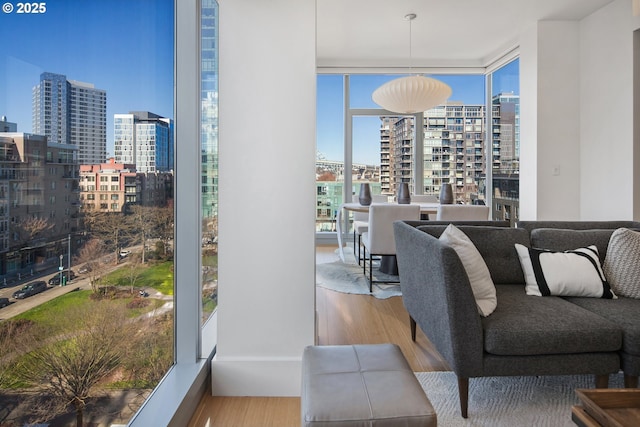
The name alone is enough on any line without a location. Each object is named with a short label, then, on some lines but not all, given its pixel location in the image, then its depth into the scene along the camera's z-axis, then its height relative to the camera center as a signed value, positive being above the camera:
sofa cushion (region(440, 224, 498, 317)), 1.89 -0.33
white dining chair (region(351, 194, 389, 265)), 4.98 -0.17
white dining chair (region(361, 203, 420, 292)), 3.75 -0.14
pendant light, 4.61 +1.40
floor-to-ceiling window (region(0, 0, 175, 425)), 0.78 +0.00
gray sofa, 1.72 -0.57
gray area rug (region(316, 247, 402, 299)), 3.85 -0.79
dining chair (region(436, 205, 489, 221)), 3.73 -0.04
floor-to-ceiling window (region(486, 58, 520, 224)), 5.35 +1.00
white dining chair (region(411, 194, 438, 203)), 5.28 +0.12
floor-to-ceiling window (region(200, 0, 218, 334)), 2.02 +0.33
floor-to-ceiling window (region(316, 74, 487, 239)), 6.38 +1.03
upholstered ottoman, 1.10 -0.57
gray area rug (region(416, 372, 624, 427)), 1.73 -0.94
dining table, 4.16 -0.01
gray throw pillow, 2.15 -0.31
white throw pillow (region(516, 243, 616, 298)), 2.15 -0.37
